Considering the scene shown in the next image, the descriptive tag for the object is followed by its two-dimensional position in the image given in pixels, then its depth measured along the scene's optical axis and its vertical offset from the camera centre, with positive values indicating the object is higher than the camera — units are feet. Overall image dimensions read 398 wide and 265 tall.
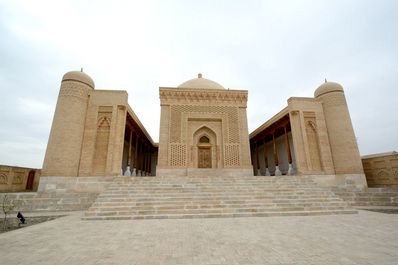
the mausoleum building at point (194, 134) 32.22 +9.60
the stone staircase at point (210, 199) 20.27 -2.02
